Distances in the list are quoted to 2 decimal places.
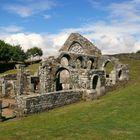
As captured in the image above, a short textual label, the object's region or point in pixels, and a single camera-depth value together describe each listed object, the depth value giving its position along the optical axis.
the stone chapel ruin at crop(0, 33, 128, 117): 13.27
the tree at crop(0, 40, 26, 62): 41.09
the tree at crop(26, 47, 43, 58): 63.83
